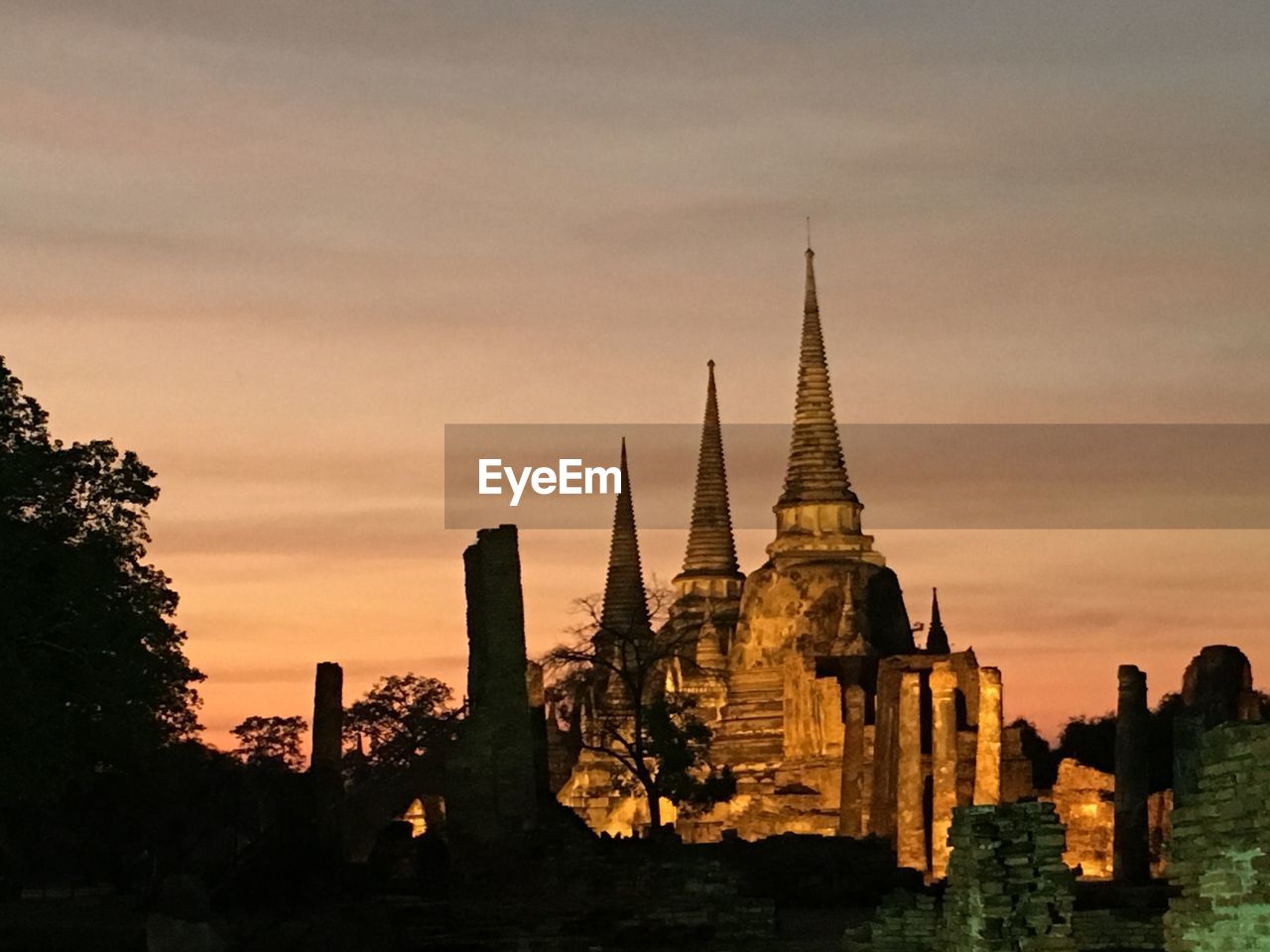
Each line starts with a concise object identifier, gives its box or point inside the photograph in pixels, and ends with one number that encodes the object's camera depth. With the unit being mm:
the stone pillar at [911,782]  52312
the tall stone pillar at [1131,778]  40781
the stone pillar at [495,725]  28594
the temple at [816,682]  53750
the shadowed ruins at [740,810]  16047
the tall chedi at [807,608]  66812
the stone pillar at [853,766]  55625
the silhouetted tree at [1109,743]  72625
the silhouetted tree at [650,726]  44750
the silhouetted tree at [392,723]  74000
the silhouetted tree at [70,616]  29406
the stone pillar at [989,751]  53406
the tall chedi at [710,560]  83875
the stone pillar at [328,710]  40844
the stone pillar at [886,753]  53219
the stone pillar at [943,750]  53344
